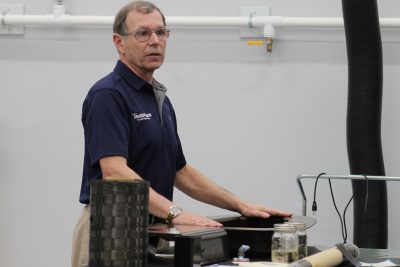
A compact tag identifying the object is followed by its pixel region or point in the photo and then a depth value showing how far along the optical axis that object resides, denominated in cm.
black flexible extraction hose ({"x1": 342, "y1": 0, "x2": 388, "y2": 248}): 595
